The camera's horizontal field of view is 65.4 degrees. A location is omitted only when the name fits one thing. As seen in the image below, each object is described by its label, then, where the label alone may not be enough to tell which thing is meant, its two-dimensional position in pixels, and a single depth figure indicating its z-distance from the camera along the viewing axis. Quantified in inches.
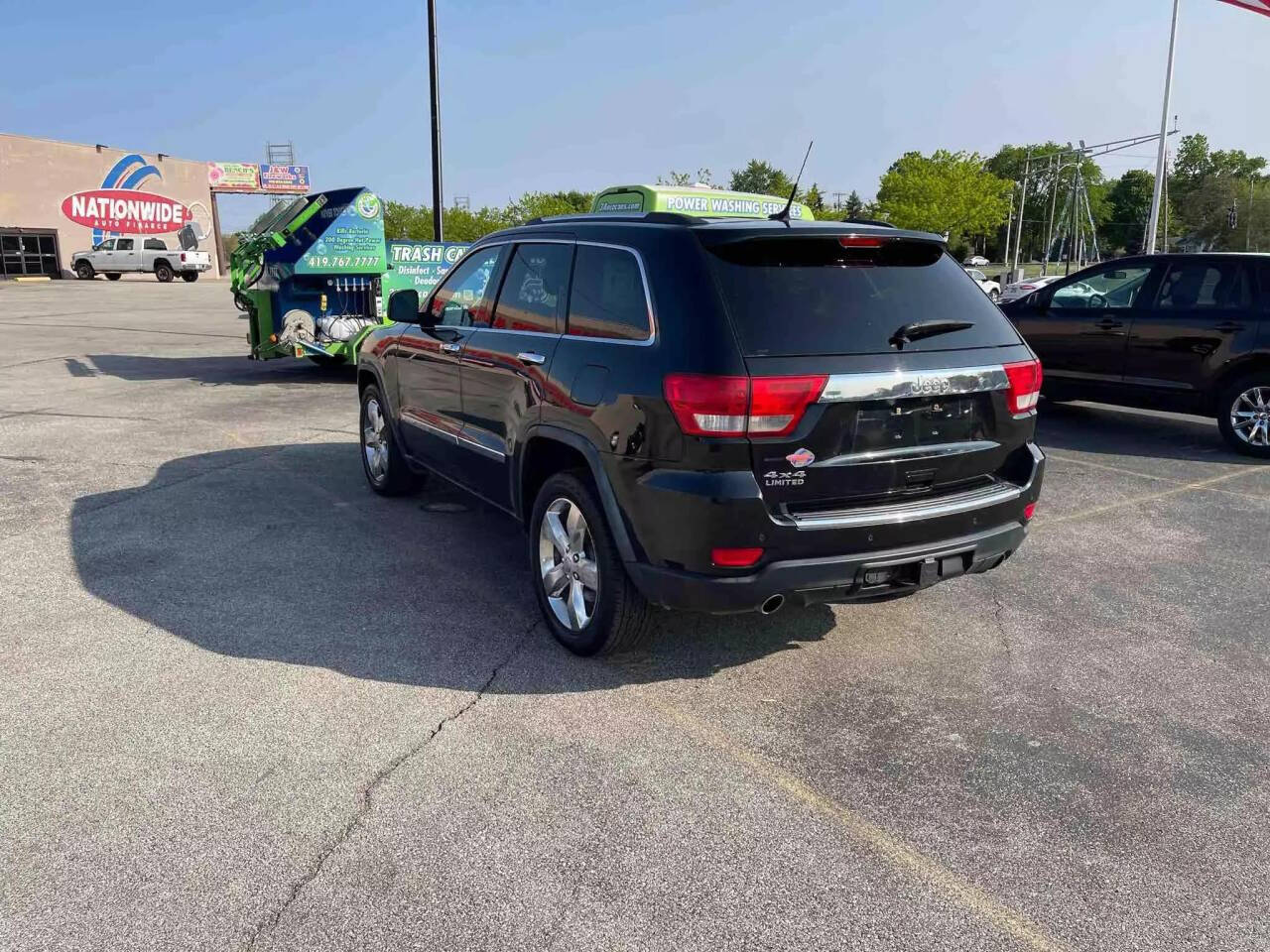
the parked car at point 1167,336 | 334.0
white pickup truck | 1723.7
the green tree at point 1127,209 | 4803.2
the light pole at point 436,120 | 582.6
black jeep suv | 137.0
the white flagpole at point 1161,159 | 1473.9
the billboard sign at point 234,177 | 2177.7
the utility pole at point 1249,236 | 3213.6
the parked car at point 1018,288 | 1252.5
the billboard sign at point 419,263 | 511.5
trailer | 478.9
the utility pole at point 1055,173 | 3643.2
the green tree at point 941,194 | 2498.8
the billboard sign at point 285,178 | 2360.7
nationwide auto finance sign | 1840.6
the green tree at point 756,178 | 3567.9
